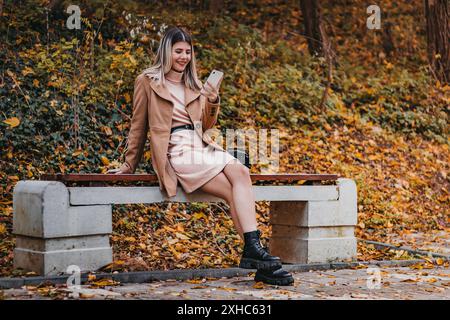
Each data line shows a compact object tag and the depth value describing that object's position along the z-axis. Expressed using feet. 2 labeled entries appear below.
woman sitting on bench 19.43
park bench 18.42
